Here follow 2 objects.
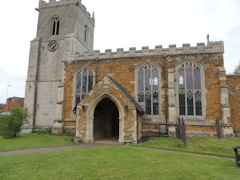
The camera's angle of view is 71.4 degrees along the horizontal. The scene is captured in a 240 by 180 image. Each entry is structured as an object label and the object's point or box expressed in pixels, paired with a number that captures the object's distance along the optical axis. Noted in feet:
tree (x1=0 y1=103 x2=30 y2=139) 49.57
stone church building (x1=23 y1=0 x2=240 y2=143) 43.01
